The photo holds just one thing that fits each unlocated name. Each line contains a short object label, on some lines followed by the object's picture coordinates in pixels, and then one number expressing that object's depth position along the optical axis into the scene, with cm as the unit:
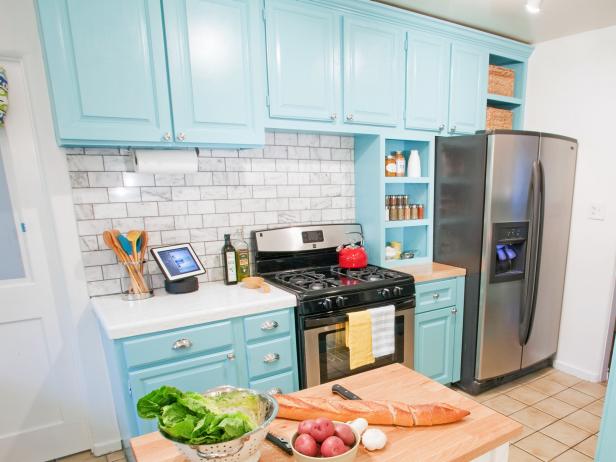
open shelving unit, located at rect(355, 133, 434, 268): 244
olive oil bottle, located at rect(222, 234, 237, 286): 209
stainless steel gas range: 185
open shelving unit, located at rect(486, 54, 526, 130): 291
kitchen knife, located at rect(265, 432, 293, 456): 82
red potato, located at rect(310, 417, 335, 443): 73
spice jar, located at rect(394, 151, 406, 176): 253
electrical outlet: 254
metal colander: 64
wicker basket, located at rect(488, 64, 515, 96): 274
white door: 180
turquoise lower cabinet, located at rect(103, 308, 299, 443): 152
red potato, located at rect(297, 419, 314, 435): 75
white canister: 257
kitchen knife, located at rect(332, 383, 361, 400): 102
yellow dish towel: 191
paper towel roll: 178
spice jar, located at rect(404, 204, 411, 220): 261
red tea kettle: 233
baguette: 90
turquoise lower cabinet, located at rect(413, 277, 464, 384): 232
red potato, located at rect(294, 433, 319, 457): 71
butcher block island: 81
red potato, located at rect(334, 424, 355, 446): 74
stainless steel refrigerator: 230
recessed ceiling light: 182
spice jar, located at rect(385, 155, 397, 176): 253
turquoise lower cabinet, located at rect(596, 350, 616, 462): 143
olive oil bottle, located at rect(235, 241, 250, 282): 215
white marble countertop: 150
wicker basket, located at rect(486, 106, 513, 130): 278
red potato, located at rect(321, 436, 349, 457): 70
